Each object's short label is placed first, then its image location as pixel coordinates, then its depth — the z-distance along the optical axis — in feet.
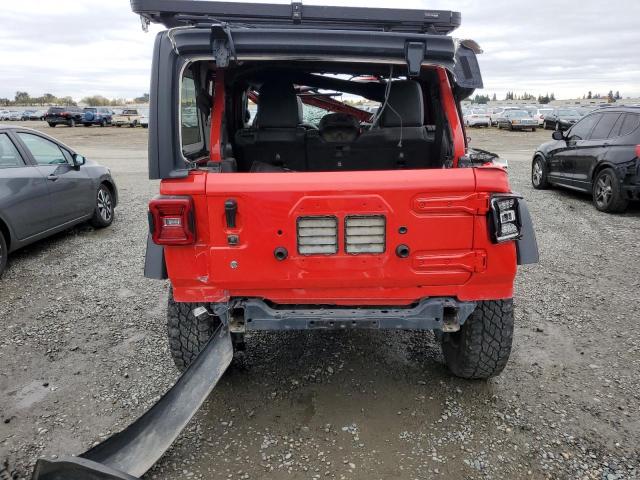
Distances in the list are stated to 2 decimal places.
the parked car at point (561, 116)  94.02
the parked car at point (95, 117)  130.11
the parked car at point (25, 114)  176.88
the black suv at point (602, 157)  26.02
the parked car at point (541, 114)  102.32
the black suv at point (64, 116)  125.80
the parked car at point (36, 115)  177.58
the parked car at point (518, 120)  99.71
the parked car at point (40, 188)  18.56
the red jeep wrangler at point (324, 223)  8.52
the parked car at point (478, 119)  112.98
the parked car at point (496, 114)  110.51
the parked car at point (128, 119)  137.68
